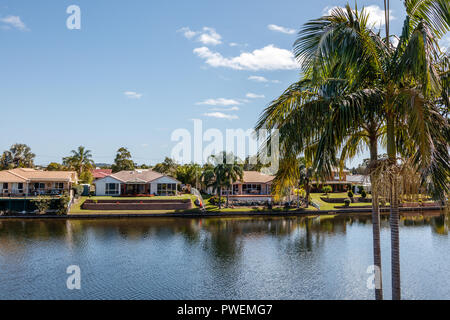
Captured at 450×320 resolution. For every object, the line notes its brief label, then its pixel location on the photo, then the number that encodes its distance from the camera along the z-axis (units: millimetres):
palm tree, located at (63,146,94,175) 70500
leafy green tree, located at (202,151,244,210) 45000
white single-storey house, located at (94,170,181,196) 53062
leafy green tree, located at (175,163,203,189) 67188
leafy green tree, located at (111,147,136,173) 76000
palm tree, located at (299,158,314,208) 45088
